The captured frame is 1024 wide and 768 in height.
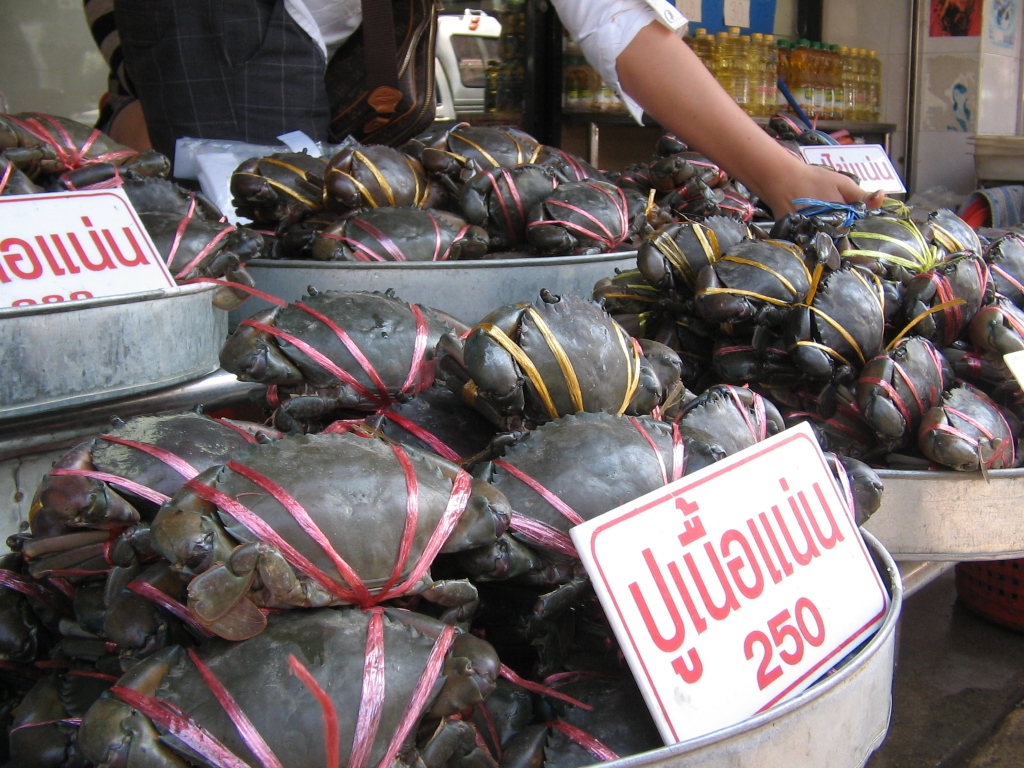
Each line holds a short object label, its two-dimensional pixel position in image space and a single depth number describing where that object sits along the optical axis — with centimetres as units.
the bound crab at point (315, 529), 69
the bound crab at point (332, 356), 114
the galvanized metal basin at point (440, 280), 155
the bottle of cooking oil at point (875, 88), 607
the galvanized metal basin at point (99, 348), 115
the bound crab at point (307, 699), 66
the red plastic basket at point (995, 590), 221
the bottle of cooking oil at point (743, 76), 498
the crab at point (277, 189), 193
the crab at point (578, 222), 184
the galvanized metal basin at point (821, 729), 66
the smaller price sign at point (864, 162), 327
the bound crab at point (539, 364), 105
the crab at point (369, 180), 185
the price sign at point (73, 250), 127
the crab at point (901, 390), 149
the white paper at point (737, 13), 526
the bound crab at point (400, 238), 168
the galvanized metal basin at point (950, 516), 139
